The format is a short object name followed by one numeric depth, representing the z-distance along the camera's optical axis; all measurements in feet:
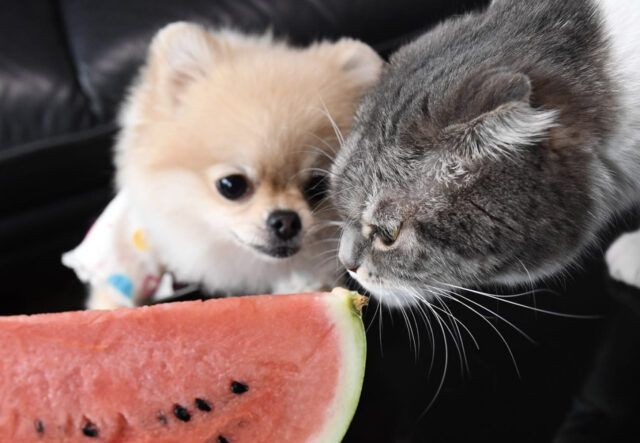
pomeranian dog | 1.79
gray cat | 1.57
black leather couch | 1.74
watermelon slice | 1.60
